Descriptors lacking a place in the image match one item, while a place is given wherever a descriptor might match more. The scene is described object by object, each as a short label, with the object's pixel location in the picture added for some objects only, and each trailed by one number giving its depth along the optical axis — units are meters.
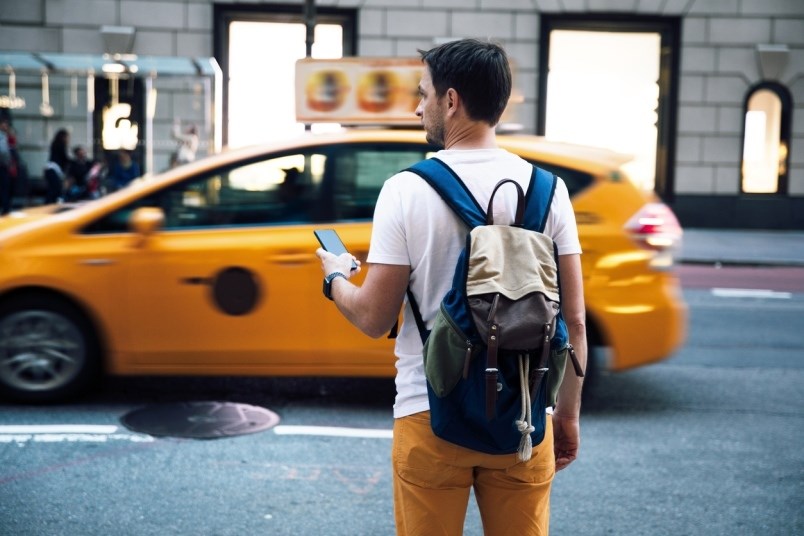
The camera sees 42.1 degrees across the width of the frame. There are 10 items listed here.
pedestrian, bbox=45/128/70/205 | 18.59
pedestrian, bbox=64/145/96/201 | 18.56
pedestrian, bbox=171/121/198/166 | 17.83
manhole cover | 5.70
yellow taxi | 5.99
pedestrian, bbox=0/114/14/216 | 18.19
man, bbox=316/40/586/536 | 2.25
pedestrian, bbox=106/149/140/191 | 18.12
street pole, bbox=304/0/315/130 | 13.60
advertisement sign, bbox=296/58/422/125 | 7.61
